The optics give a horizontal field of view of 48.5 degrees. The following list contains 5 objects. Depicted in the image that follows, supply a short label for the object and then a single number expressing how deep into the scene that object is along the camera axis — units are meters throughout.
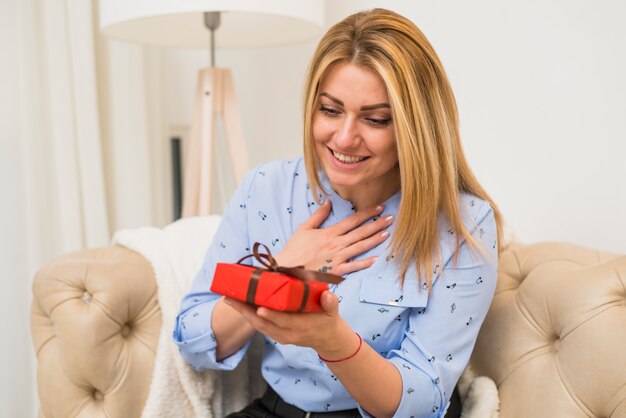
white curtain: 1.81
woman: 0.99
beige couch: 1.02
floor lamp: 1.72
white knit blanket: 1.24
